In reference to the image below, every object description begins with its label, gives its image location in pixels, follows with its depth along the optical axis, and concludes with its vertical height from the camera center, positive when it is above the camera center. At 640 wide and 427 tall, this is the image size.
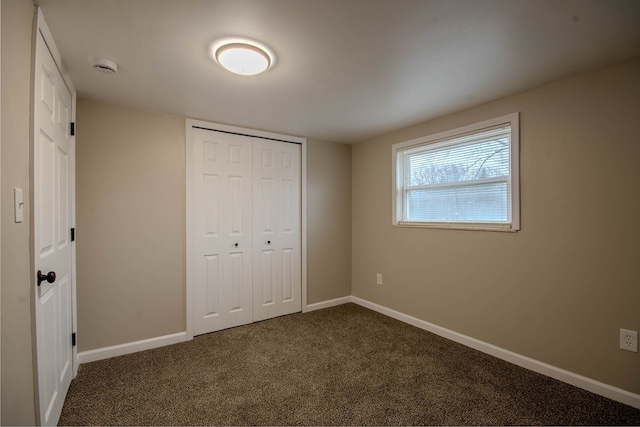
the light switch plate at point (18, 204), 1.17 +0.03
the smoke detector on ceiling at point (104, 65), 1.87 +0.97
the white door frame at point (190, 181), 2.93 +0.30
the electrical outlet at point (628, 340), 1.85 -0.84
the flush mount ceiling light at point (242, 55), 1.70 +0.96
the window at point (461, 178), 2.50 +0.33
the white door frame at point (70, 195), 1.33 +0.10
